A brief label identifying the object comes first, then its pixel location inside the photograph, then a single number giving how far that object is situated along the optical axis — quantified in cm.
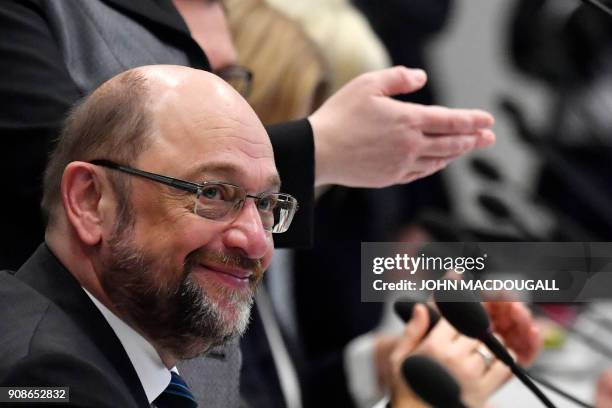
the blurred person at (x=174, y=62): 289
